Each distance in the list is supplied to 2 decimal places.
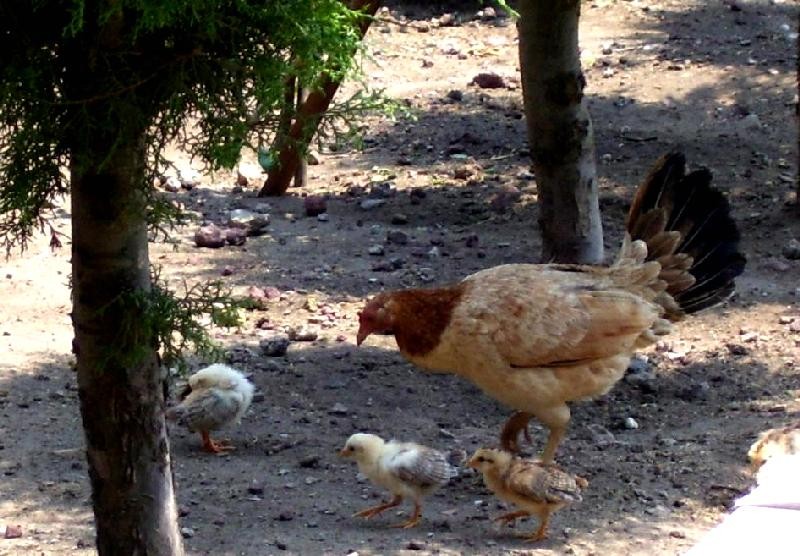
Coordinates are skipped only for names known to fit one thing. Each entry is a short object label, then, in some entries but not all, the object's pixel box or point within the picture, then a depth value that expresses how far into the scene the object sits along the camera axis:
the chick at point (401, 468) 10.39
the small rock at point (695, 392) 13.47
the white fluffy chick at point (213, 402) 11.87
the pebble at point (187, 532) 10.21
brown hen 10.98
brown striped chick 9.96
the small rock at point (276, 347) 14.54
